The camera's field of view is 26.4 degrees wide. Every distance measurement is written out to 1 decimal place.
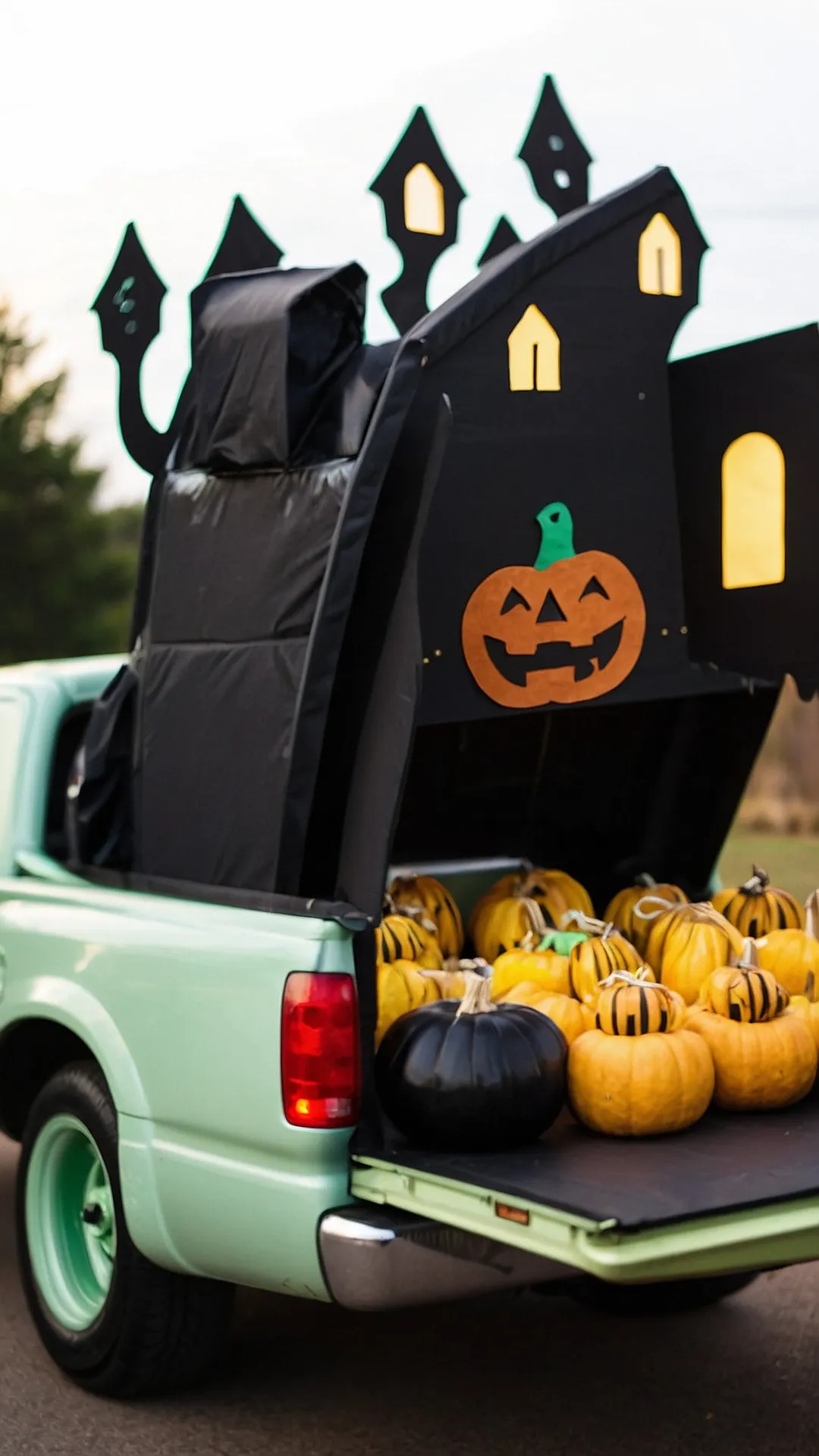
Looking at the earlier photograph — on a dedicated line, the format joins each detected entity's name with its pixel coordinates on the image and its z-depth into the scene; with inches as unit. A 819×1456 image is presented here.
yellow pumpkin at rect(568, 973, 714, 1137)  161.5
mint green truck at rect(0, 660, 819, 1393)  140.6
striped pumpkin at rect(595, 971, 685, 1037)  168.9
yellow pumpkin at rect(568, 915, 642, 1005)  186.7
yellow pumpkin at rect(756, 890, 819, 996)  194.7
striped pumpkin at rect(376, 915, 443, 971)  199.0
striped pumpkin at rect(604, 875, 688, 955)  220.8
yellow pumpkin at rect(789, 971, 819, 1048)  175.9
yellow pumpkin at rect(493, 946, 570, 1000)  190.1
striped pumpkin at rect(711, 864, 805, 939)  221.8
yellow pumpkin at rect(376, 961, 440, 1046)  184.9
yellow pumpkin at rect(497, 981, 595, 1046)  175.9
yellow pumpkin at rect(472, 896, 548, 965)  219.3
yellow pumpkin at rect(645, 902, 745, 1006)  195.3
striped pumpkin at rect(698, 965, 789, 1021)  174.9
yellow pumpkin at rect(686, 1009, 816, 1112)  169.6
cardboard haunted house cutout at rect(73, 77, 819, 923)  169.8
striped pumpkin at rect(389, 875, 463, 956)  224.1
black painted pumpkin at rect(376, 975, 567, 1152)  156.3
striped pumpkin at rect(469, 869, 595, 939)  226.4
